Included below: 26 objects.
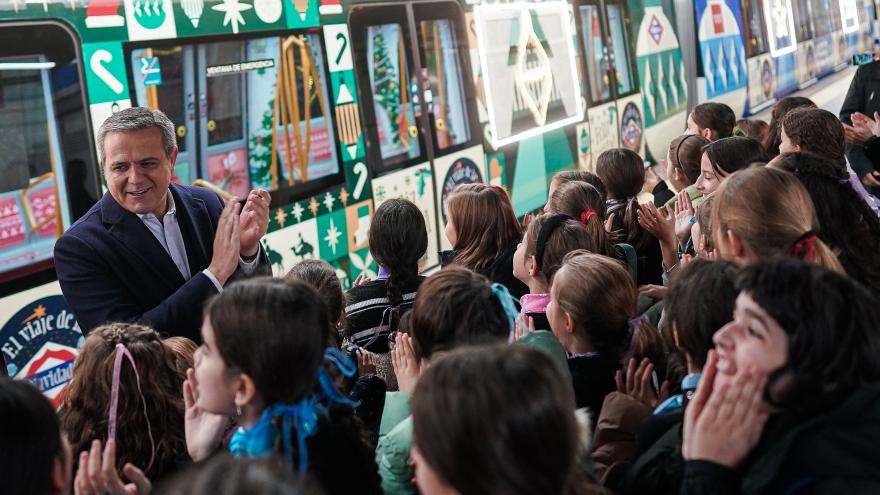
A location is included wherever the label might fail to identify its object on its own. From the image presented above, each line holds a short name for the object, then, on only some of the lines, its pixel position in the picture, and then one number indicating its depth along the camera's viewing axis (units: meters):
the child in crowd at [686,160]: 4.97
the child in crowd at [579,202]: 3.93
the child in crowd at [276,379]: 1.81
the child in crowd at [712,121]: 5.75
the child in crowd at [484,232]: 3.62
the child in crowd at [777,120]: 5.63
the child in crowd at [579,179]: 4.62
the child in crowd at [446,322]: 2.25
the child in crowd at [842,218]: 2.97
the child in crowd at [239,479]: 1.04
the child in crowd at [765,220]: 2.49
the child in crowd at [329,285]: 3.13
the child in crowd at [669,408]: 1.87
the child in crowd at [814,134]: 4.21
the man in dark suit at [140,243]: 2.78
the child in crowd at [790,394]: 1.59
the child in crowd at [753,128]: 6.23
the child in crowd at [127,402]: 2.16
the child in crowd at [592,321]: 2.65
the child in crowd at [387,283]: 3.31
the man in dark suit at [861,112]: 5.39
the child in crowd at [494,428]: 1.41
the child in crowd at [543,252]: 3.14
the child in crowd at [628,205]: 4.38
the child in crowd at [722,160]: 4.14
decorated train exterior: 3.45
